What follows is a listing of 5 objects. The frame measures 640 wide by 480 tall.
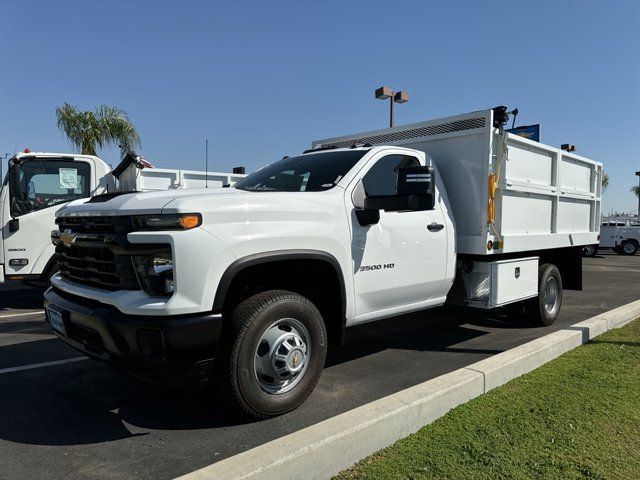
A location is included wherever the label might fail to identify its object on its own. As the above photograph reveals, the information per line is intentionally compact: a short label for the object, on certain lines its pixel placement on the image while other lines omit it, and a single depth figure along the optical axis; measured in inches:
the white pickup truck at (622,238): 1039.6
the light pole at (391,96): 661.3
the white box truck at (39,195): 291.1
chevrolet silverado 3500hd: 115.0
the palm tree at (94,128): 743.7
